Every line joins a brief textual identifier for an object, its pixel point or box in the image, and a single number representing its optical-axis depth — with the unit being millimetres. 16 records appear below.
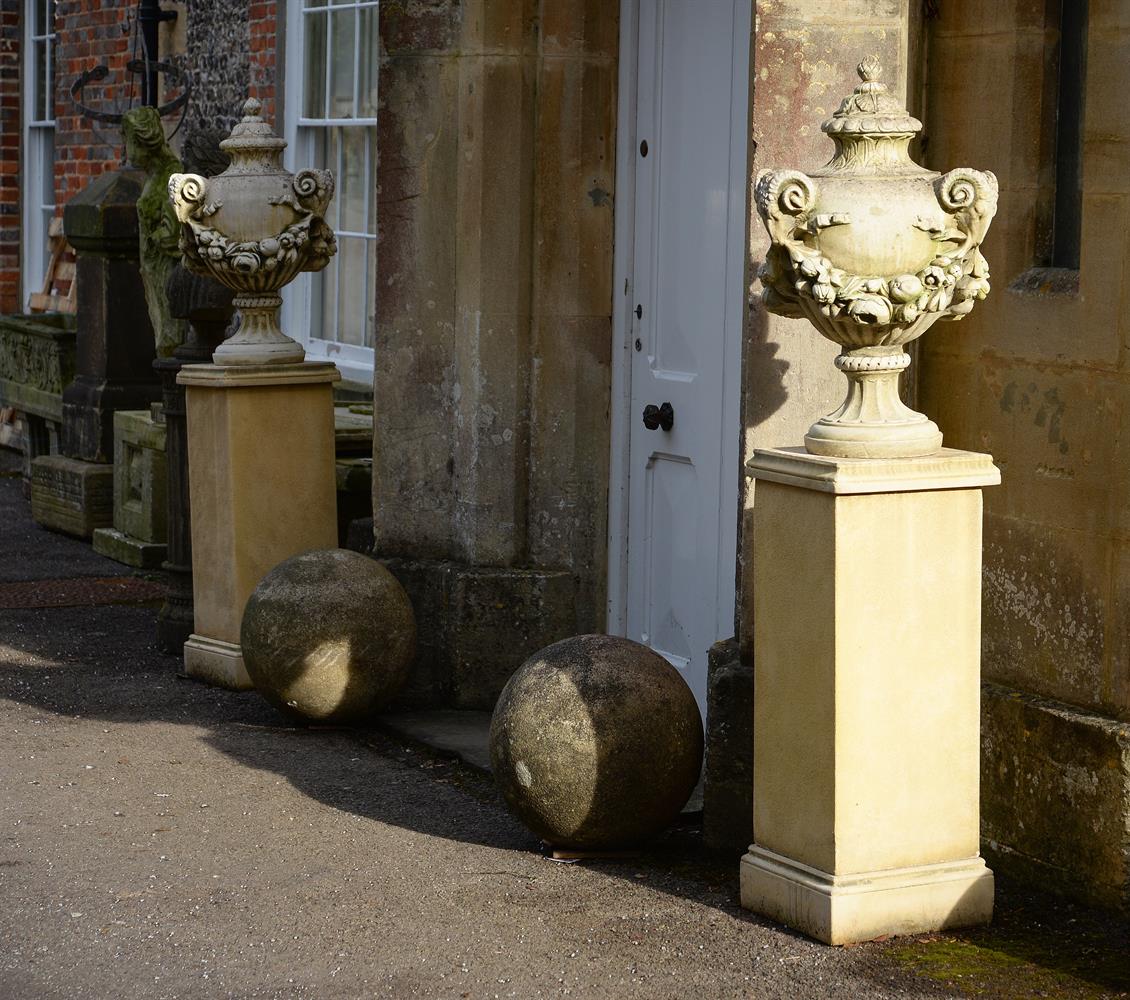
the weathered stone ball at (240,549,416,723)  11221
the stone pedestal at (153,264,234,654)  13576
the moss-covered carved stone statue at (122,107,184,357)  15542
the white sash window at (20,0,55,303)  25198
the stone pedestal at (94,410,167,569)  16741
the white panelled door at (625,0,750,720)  10831
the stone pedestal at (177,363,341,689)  12439
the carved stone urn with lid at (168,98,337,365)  12309
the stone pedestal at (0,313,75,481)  20438
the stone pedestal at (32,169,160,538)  18299
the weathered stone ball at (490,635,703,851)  8840
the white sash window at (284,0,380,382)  17162
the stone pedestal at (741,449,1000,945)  7814
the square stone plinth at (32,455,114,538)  18245
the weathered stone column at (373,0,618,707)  11796
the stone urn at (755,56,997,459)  7709
